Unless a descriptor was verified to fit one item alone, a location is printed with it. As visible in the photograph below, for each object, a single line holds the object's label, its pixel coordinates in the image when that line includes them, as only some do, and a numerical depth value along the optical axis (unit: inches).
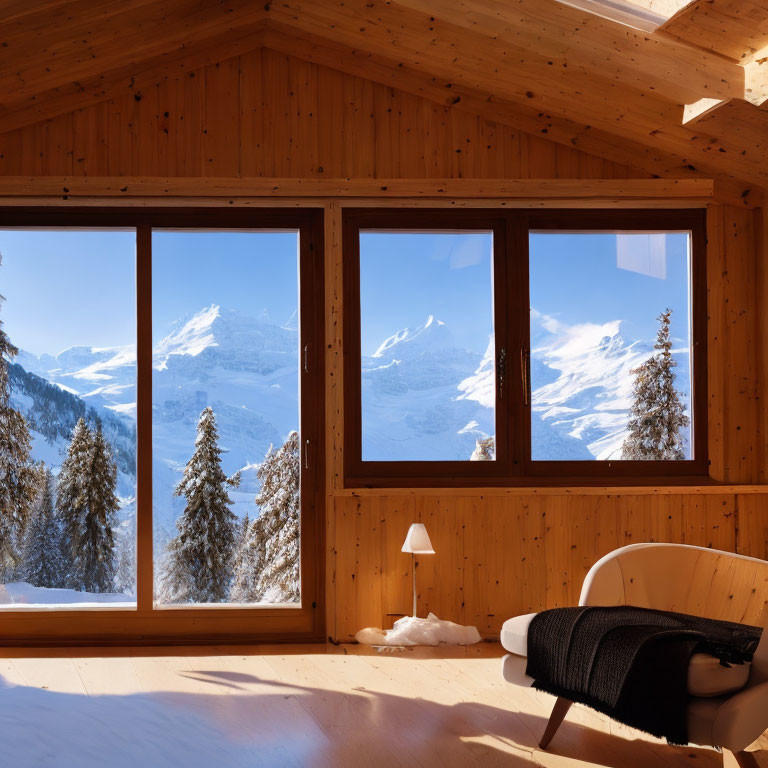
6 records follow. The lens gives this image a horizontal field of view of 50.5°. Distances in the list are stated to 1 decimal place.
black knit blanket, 90.9
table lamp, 153.9
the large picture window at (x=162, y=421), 162.1
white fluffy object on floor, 156.4
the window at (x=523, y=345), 165.9
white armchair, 108.1
